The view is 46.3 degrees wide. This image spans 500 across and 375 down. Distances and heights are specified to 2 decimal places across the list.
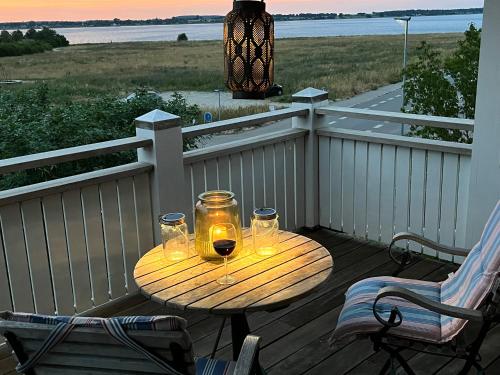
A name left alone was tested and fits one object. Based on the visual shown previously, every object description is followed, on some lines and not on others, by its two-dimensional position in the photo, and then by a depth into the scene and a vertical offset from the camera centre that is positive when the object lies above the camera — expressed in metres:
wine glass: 2.36 -0.89
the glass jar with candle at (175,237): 2.64 -0.95
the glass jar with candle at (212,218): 2.56 -0.83
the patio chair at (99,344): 1.63 -0.89
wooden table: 2.25 -1.04
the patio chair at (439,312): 2.38 -1.28
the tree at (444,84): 7.72 -0.95
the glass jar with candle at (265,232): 2.68 -0.96
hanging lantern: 2.37 -0.12
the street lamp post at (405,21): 10.66 -0.13
